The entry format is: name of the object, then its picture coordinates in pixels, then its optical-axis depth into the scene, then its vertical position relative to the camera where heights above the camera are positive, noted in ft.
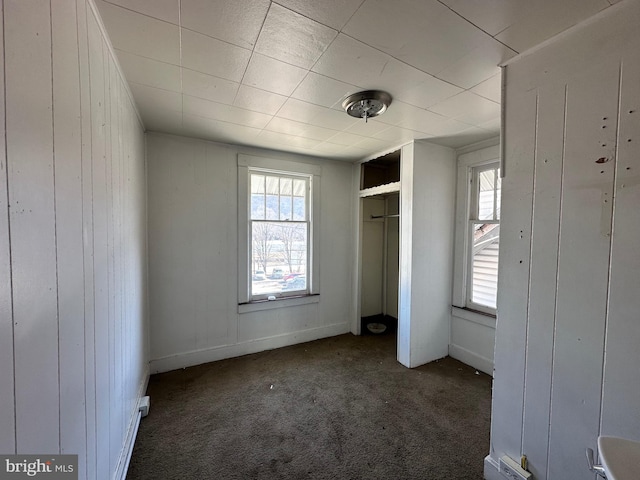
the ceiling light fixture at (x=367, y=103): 5.63 +2.90
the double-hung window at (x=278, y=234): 10.07 -0.14
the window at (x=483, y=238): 8.65 -0.16
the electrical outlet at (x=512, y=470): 4.41 -4.12
